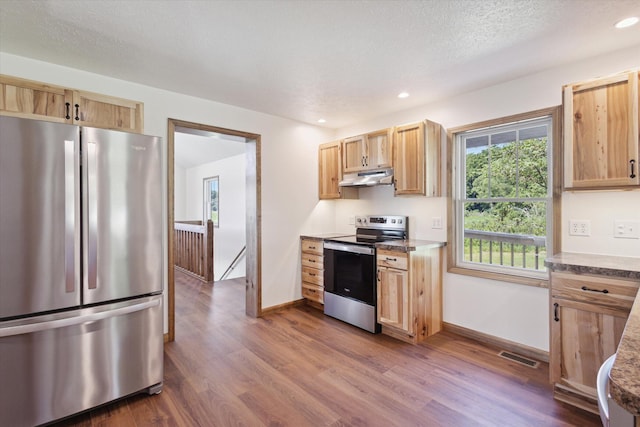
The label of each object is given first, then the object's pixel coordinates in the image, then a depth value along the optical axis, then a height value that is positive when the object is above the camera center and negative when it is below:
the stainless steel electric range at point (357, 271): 3.25 -0.66
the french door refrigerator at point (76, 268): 1.71 -0.33
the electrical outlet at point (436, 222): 3.34 -0.10
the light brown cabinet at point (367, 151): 3.53 +0.76
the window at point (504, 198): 2.74 +0.14
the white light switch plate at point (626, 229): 2.20 -0.13
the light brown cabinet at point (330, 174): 4.09 +0.56
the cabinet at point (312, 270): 3.90 -0.74
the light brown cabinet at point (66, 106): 2.13 +0.85
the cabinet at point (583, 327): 1.83 -0.74
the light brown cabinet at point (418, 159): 3.15 +0.58
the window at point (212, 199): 7.34 +0.38
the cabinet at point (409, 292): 2.94 -0.80
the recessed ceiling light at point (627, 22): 1.90 +1.21
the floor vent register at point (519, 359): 2.56 -1.28
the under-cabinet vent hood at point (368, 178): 3.48 +0.43
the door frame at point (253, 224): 3.72 -0.12
